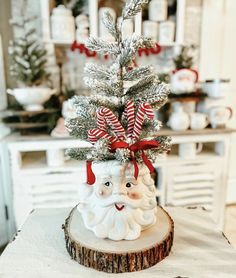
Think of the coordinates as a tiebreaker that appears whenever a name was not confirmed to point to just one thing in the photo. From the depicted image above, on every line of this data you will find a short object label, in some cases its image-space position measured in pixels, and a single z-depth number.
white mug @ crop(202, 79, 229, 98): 1.78
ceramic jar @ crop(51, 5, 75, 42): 1.74
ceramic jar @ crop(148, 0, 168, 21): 1.85
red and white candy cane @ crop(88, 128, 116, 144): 0.75
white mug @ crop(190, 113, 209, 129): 1.79
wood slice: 0.74
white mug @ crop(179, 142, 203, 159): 1.81
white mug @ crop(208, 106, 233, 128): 1.82
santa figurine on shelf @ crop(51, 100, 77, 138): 1.66
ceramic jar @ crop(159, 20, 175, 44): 1.89
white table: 0.75
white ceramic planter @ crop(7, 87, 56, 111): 1.64
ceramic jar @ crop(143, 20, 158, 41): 1.88
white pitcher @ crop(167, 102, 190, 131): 1.77
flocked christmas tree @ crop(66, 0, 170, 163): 0.74
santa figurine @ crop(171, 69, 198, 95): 1.80
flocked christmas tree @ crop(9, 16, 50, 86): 1.69
